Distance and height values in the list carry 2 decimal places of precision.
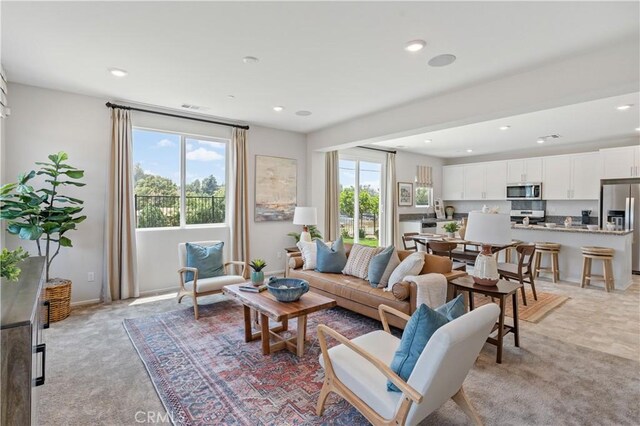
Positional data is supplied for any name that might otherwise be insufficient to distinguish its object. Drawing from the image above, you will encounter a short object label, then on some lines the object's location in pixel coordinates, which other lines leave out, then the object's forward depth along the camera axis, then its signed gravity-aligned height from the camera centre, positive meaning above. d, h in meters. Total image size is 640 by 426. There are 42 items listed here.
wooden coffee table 2.77 -0.89
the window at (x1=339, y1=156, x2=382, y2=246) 7.21 +0.24
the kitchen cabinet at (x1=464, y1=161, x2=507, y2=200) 8.28 +0.79
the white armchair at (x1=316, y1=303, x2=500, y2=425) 1.54 -0.94
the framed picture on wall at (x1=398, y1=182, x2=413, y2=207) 8.38 +0.43
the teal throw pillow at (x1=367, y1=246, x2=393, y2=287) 3.70 -0.65
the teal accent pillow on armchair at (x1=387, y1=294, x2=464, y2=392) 1.68 -0.68
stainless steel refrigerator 5.95 +0.08
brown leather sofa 3.18 -0.90
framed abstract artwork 5.87 +0.42
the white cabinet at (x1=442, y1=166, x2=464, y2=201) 9.20 +0.81
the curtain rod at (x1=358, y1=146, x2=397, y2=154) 7.46 +1.47
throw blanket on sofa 3.12 -0.77
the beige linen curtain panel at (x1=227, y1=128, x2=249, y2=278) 5.49 +0.19
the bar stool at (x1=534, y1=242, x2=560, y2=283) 5.70 -0.76
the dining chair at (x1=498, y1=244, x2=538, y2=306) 4.27 -0.80
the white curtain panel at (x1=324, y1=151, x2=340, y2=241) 6.64 +0.23
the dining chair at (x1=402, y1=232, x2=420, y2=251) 5.88 -0.49
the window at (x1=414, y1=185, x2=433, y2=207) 8.98 +0.40
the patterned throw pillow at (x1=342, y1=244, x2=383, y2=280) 4.03 -0.65
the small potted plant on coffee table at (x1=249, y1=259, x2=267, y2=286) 3.42 -0.68
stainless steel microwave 7.57 +0.47
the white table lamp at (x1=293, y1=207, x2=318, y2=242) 5.39 -0.13
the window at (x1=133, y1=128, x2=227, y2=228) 4.85 +0.50
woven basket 3.66 -1.02
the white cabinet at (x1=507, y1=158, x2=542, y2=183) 7.61 +0.98
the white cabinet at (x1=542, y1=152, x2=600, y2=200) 6.77 +0.74
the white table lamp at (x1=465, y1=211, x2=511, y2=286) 2.91 -0.24
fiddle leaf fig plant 3.40 +0.02
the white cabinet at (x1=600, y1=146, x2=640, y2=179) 6.00 +0.94
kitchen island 5.20 -0.58
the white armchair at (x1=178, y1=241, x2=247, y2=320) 3.88 -0.92
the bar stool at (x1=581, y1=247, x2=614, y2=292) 5.09 -0.85
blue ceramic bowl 2.95 -0.74
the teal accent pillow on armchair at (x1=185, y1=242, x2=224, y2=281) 4.25 -0.68
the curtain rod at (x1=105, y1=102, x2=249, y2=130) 4.38 +1.46
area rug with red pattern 2.12 -1.33
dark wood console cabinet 1.15 -0.57
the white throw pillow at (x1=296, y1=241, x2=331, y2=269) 4.55 -0.63
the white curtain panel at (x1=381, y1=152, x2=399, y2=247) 7.92 +0.13
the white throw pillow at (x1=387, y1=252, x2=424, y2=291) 3.37 -0.62
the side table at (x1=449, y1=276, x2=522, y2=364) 2.82 -0.77
